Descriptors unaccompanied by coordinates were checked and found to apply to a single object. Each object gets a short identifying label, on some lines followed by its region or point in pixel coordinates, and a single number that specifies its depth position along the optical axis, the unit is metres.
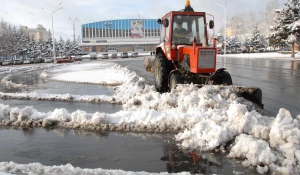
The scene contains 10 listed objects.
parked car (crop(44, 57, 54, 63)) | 58.78
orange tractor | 8.60
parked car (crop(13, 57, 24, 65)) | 51.17
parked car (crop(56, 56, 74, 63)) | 53.10
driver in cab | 9.84
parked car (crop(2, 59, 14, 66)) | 49.50
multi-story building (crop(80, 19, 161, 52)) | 108.12
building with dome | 165.62
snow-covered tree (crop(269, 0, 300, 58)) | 34.53
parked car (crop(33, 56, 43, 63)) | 55.66
